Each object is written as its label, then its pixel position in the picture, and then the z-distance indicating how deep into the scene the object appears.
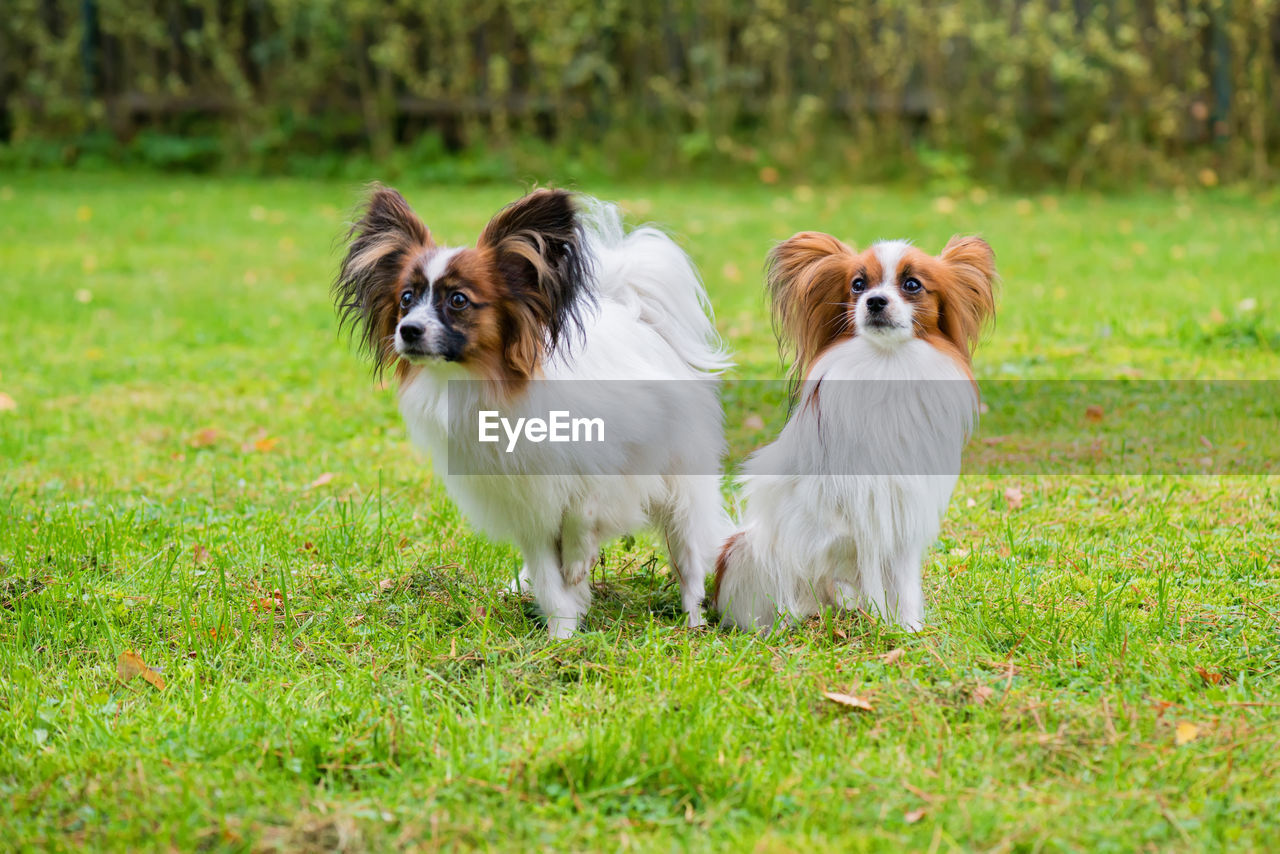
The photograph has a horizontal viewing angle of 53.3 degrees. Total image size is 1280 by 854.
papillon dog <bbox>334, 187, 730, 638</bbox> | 3.42
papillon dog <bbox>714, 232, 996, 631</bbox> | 3.38
